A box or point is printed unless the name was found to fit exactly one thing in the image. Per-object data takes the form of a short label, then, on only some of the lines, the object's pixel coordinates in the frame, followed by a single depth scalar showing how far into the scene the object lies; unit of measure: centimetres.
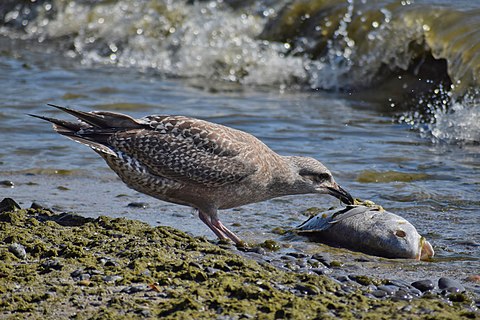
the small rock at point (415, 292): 1075
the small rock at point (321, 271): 1170
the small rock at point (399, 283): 1101
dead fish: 1309
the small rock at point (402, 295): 1045
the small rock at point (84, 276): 1041
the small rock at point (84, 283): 1022
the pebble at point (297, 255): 1259
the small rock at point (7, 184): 1689
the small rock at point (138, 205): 1588
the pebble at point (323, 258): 1228
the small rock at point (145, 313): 931
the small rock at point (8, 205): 1330
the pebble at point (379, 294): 1056
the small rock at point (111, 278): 1035
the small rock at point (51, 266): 1067
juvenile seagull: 1377
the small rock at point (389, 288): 1068
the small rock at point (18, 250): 1114
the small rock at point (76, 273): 1049
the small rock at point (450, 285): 1093
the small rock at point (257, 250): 1277
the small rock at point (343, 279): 1111
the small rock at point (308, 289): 1022
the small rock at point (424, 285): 1099
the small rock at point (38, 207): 1390
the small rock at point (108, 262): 1093
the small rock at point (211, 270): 1077
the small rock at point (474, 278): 1182
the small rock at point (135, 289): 1003
